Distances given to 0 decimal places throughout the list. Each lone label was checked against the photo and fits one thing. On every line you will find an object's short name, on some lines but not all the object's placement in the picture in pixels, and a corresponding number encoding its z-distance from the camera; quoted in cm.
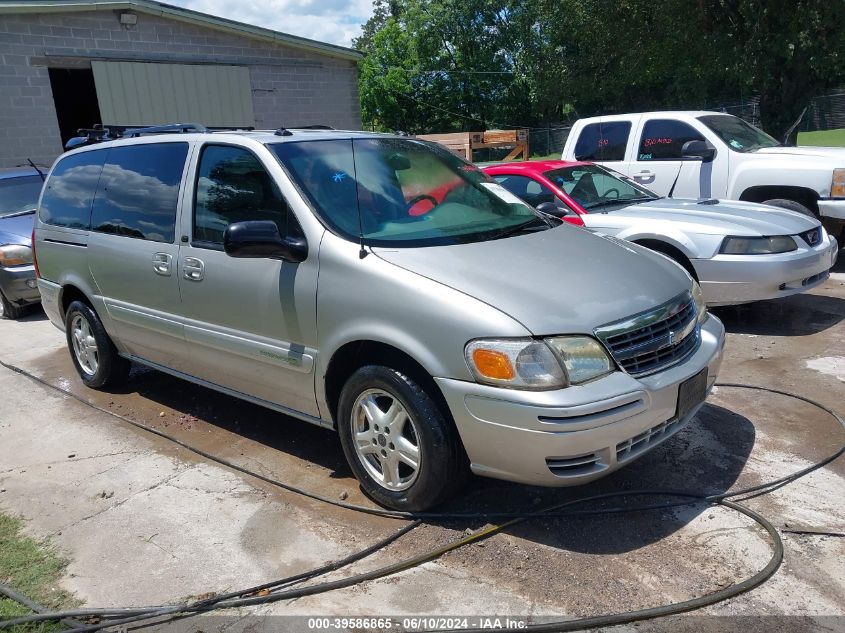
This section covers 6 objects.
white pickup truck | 827
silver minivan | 320
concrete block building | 1271
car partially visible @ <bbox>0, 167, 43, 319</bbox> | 843
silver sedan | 630
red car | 730
